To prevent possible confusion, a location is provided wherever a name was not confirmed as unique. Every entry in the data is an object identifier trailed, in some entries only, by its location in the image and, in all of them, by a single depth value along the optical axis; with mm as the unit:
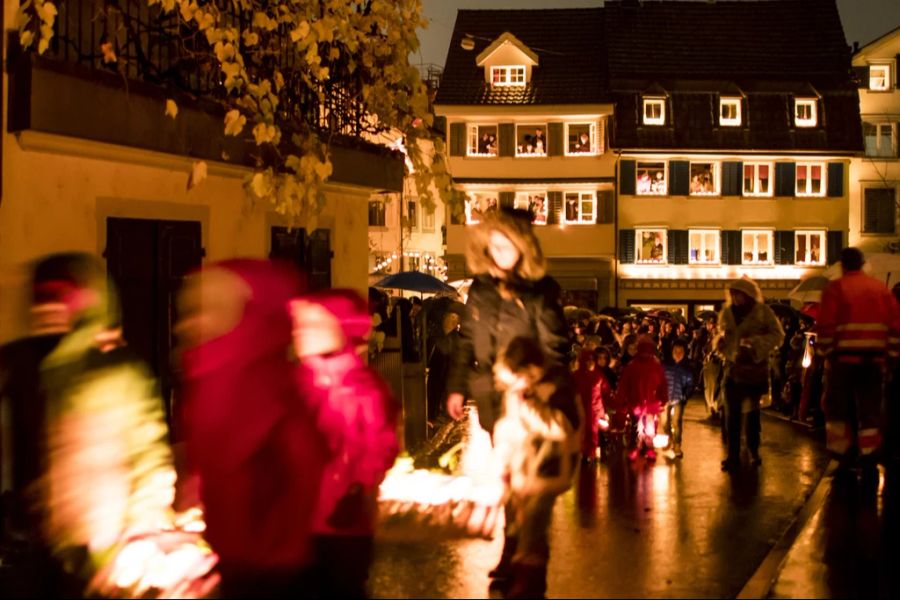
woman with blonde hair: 7375
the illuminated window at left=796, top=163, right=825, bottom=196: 49219
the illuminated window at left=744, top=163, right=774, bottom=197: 49094
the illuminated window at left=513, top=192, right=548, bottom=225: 48312
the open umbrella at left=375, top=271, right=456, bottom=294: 28359
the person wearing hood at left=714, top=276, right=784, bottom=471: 11906
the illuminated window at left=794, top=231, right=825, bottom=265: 49281
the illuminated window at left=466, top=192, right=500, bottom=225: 47969
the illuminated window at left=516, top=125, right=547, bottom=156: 48594
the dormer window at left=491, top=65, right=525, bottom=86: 49375
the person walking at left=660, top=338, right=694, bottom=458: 13406
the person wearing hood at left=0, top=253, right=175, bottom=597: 6215
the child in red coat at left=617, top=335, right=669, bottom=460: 13189
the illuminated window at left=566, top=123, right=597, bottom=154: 48406
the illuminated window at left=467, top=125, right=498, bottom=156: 48719
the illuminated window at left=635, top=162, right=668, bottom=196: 48719
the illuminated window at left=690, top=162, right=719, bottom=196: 49000
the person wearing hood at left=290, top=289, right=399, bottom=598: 5980
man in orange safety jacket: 10547
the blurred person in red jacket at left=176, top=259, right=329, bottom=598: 5254
